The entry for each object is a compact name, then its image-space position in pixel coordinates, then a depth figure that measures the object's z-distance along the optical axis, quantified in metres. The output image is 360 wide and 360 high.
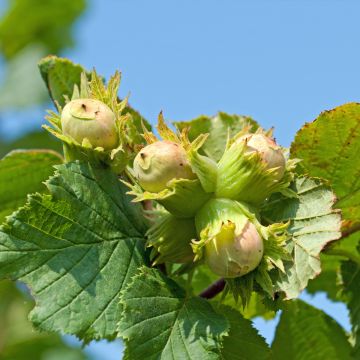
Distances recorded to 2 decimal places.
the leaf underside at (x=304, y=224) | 0.57
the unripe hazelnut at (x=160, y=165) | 0.56
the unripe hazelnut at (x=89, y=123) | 0.58
